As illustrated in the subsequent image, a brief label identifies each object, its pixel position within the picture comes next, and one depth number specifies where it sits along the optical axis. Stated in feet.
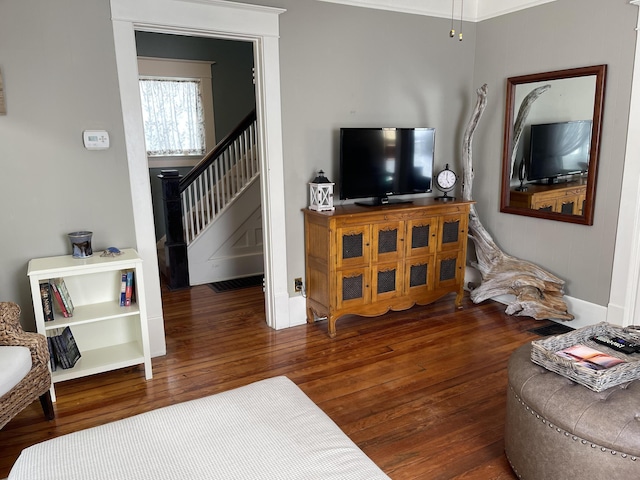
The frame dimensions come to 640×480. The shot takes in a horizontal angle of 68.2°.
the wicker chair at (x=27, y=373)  7.41
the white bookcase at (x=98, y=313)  8.90
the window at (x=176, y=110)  19.63
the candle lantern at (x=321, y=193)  12.00
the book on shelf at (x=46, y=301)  8.90
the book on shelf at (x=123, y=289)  9.84
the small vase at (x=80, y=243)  9.46
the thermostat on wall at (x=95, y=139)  9.69
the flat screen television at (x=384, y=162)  12.38
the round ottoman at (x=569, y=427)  5.50
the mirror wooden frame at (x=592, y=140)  11.44
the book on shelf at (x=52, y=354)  9.23
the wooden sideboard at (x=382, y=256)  11.78
